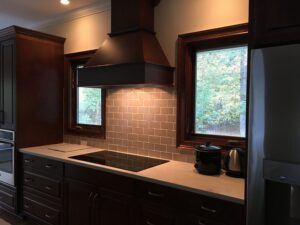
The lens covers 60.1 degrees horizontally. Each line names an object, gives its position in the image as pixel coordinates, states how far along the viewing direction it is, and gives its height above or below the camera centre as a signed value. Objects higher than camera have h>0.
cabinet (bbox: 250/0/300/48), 1.25 +0.44
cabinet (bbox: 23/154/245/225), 1.75 -0.77
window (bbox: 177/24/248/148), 2.26 +0.20
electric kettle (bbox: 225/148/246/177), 1.97 -0.42
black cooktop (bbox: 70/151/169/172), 2.33 -0.53
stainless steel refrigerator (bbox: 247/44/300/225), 1.16 -0.14
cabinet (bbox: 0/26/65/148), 3.07 +0.26
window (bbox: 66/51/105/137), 3.30 +0.01
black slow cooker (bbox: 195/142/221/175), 2.05 -0.42
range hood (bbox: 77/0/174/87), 2.28 +0.49
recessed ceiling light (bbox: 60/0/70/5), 3.00 +1.21
